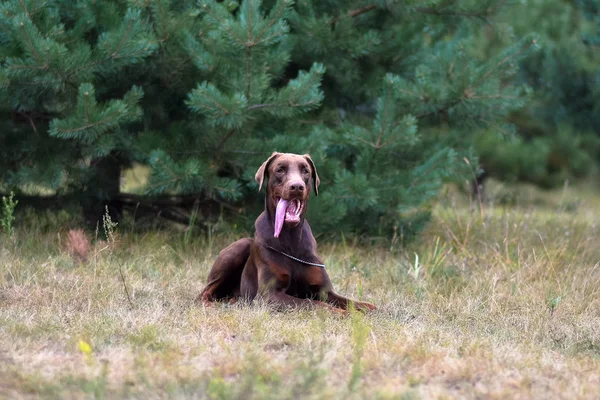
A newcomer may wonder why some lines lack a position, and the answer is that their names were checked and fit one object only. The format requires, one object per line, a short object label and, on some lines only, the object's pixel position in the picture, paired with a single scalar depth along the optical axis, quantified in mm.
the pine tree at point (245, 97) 12477
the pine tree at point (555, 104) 22156
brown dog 9898
